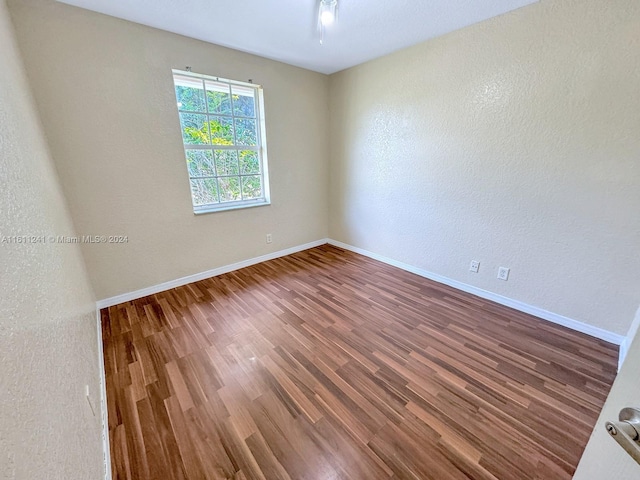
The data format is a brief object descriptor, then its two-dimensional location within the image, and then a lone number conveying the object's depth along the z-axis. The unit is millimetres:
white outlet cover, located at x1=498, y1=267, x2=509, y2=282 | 2400
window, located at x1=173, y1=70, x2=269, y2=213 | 2654
